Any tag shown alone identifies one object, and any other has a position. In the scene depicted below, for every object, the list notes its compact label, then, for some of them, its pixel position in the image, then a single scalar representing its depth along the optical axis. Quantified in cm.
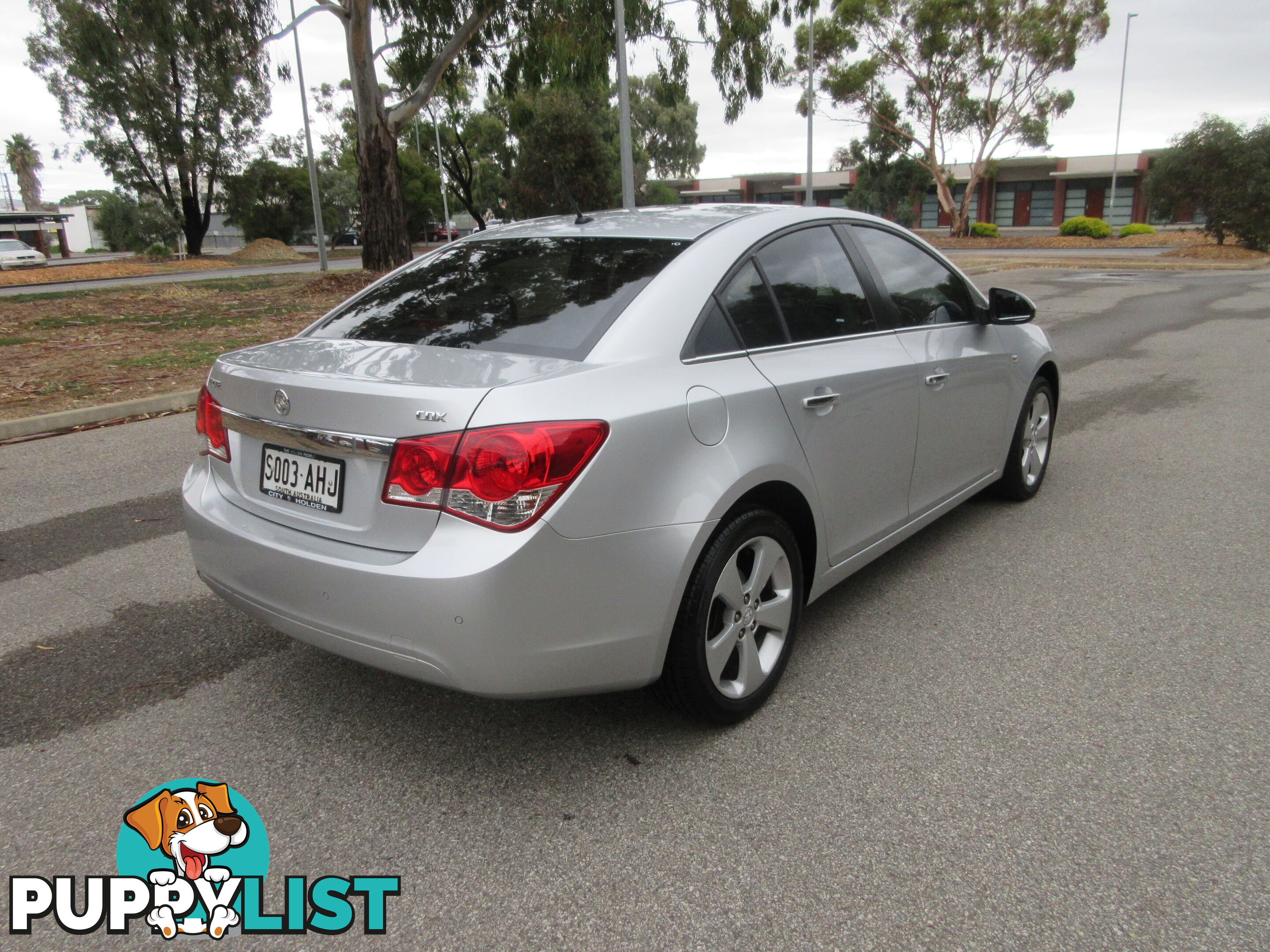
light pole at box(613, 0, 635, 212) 1781
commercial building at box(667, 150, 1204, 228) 6372
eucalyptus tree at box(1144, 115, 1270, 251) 3112
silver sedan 241
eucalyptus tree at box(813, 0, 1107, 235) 4091
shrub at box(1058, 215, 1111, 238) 4228
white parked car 4059
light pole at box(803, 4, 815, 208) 2691
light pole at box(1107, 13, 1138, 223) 5035
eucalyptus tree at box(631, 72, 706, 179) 7594
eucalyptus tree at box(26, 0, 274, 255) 3556
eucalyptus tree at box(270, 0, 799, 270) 1855
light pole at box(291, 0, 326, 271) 2969
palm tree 8494
